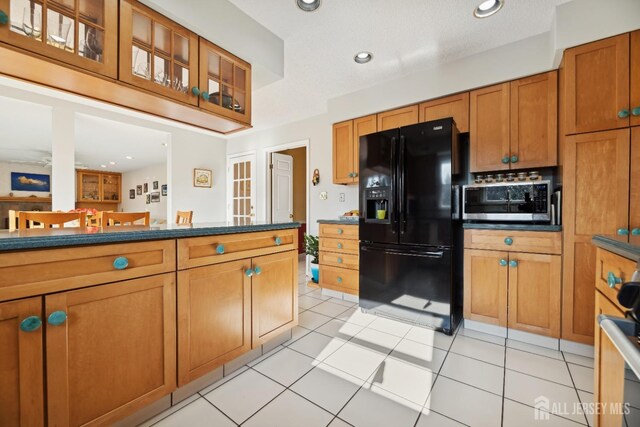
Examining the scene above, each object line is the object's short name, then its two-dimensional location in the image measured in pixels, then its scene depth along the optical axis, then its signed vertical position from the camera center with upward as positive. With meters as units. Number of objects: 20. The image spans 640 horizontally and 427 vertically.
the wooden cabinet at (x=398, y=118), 2.86 +1.07
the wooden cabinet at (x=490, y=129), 2.32 +0.77
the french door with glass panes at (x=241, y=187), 4.96 +0.47
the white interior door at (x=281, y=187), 4.81 +0.46
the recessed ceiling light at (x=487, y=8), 1.87 +1.51
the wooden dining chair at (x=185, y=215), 3.44 -0.06
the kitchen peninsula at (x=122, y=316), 0.87 -0.46
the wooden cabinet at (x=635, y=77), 1.71 +0.90
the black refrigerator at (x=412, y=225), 2.18 -0.13
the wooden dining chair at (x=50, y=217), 1.97 -0.06
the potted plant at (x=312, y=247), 3.69 -0.53
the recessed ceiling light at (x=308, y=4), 1.88 +1.52
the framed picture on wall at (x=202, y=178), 4.86 +0.63
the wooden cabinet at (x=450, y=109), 2.54 +1.05
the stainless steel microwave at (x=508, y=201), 2.04 +0.09
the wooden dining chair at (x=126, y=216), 2.38 -0.06
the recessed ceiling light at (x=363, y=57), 2.52 +1.53
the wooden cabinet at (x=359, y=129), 3.14 +1.02
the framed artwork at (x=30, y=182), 7.55 +0.86
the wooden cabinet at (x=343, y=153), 3.31 +0.76
